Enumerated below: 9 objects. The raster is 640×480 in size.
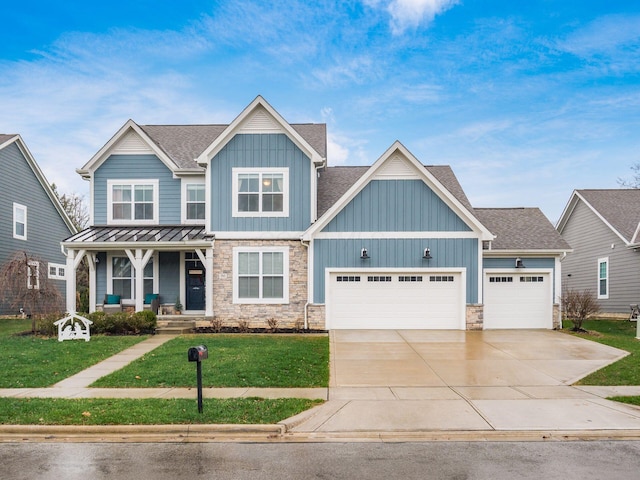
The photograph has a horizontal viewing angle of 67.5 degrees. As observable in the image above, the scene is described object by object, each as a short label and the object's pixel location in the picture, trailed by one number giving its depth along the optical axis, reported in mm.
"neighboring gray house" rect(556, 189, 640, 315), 21942
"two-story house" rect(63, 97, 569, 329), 17234
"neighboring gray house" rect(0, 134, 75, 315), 22844
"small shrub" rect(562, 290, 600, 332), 17266
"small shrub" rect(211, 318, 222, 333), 16922
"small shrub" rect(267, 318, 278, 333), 17000
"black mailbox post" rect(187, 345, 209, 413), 7301
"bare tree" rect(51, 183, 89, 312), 40156
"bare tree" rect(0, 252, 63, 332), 17094
